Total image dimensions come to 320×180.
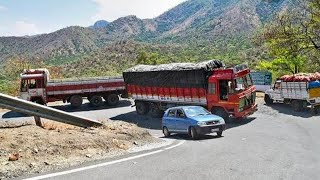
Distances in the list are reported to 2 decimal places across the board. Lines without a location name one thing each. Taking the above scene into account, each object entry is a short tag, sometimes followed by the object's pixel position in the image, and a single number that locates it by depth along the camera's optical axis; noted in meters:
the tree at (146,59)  53.28
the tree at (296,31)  29.42
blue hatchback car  13.66
